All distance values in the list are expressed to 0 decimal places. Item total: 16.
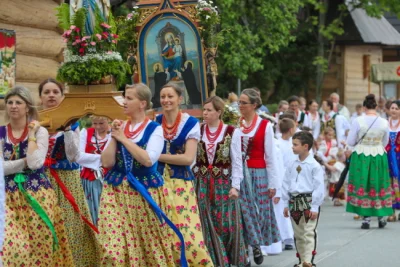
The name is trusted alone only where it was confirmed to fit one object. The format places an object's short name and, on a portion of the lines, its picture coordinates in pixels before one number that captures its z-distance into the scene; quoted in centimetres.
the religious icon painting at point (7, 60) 1170
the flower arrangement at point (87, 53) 859
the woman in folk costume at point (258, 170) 1086
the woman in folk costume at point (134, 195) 818
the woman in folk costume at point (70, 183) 909
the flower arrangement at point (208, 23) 1061
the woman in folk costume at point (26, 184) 826
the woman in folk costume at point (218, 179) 994
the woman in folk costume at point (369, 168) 1458
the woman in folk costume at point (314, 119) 1975
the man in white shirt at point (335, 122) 2030
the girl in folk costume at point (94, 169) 1102
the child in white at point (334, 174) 1909
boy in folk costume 1009
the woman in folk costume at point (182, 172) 903
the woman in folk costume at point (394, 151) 1566
